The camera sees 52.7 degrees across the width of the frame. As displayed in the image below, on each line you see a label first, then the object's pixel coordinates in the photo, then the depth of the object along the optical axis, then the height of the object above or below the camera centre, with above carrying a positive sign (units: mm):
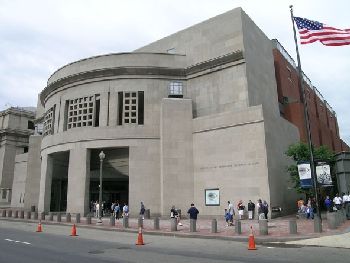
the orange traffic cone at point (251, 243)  14501 -1461
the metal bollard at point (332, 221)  19781 -798
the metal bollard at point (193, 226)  21753 -1077
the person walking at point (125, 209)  31870 -50
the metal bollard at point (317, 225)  18797 -959
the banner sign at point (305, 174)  21234 +1952
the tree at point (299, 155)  32719 +4952
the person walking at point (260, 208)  26625 -52
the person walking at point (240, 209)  29016 -119
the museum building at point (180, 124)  33219 +8778
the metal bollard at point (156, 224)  23578 -1013
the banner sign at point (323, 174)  20591 +1871
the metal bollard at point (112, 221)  26608 -878
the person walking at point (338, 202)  26625 +328
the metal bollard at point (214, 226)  20750 -1043
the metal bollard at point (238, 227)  19594 -1057
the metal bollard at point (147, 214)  34594 -511
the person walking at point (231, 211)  25370 -240
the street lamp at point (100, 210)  28625 -62
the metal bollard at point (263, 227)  18719 -1023
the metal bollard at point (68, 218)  31294 -728
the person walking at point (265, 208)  27009 -55
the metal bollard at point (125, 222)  25008 -908
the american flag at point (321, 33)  19312 +9533
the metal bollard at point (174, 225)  22278 -1031
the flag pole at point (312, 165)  19642 +2332
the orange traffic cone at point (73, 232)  20953 -1308
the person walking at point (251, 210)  29553 -211
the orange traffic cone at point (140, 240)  16612 -1446
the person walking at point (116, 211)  35000 -190
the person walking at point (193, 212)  23969 -260
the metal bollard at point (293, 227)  18438 -1025
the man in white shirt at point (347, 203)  23898 +226
